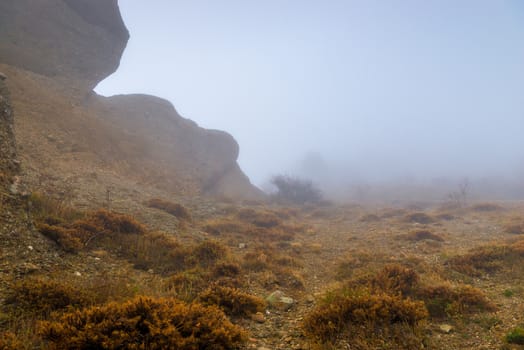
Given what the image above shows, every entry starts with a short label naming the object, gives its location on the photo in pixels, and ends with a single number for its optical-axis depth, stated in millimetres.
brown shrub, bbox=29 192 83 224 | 9485
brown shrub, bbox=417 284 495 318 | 6039
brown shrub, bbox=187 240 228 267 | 9266
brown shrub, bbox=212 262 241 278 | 8369
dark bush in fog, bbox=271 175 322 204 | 35875
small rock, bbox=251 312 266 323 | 5821
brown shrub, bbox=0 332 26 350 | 3330
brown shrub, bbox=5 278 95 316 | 4520
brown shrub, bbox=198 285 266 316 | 5946
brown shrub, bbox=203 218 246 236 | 15950
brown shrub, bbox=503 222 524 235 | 15965
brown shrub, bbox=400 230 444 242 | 15133
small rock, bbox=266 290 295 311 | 6779
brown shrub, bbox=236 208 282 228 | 19625
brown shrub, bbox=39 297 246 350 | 3479
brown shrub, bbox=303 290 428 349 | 4605
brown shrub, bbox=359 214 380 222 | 23734
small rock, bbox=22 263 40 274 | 5715
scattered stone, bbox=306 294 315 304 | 7172
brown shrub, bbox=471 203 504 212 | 25491
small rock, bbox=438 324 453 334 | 5188
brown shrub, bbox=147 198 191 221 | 17094
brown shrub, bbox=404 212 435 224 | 21633
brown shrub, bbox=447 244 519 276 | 9344
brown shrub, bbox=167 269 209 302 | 6320
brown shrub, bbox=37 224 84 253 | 7594
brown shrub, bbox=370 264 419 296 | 7027
